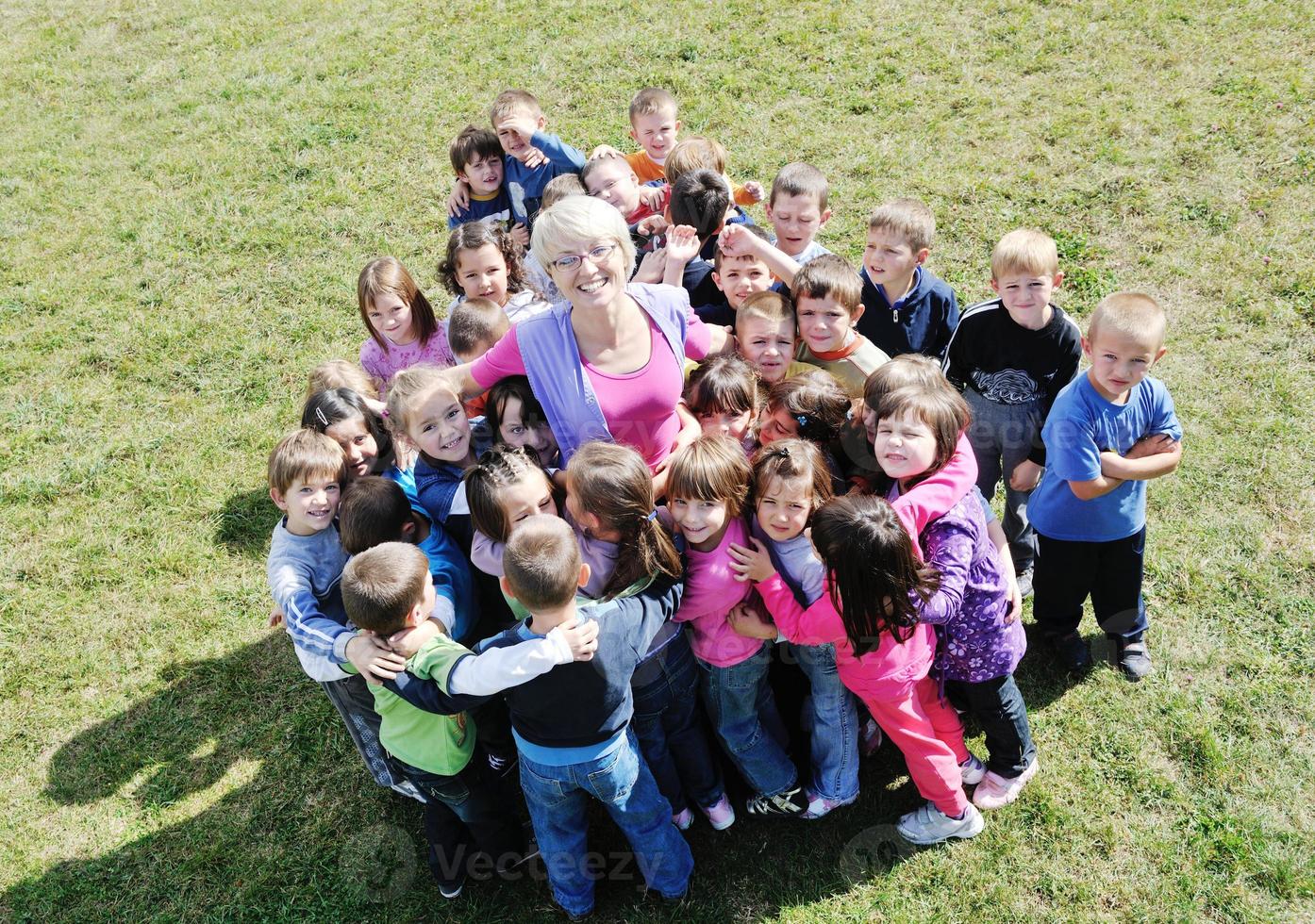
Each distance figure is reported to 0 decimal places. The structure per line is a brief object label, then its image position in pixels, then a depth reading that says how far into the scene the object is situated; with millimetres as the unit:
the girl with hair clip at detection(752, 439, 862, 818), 3508
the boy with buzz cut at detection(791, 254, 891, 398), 4215
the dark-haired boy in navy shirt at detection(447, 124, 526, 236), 6133
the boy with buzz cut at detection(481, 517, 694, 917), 3211
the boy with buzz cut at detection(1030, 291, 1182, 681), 3943
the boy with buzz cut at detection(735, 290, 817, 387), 4277
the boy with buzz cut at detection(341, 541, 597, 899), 3221
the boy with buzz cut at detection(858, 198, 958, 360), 4578
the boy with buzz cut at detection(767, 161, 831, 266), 4949
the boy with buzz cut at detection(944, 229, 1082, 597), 4430
